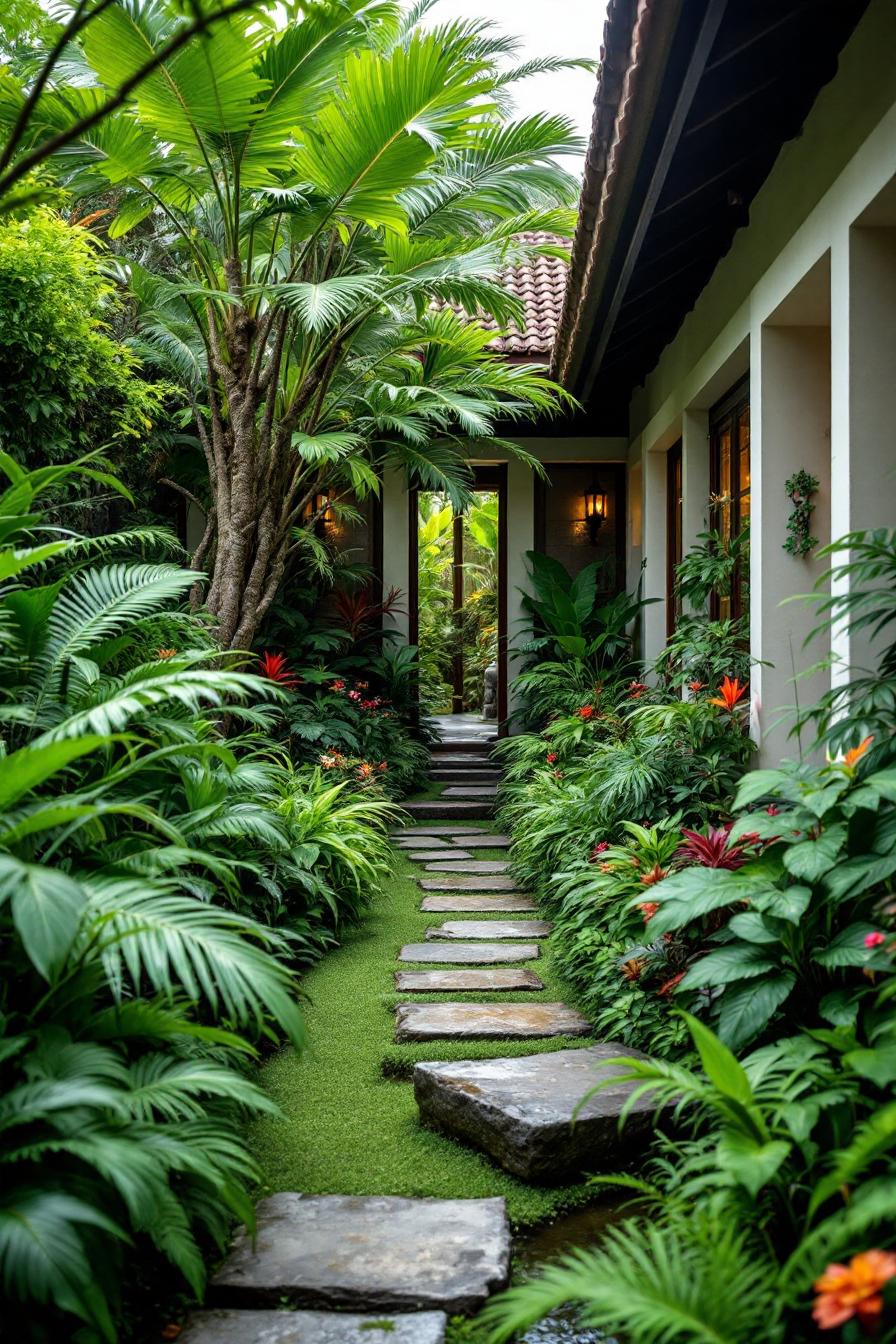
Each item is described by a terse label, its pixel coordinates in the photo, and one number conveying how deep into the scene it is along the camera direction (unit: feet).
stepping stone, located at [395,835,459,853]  22.56
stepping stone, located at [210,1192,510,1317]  6.95
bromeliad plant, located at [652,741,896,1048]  7.97
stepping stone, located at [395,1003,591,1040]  11.57
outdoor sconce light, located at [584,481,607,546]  31.76
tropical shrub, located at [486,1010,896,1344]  5.08
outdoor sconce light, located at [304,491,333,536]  29.25
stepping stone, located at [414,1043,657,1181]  8.68
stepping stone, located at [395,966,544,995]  13.34
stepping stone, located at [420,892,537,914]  17.54
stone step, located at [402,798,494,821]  26.18
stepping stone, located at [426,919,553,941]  15.92
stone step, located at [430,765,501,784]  29.53
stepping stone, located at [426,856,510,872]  20.55
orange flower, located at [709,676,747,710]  14.38
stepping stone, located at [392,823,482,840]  23.94
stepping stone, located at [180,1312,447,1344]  6.50
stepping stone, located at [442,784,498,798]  27.71
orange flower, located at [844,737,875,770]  8.64
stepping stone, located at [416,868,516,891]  18.94
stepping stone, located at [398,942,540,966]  14.58
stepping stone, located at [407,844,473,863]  21.34
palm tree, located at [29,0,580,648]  15.51
